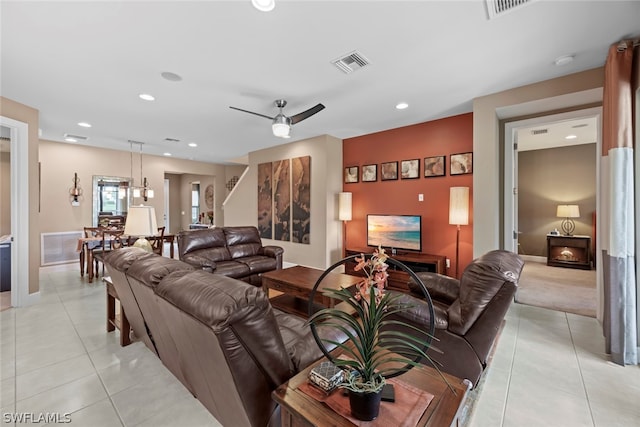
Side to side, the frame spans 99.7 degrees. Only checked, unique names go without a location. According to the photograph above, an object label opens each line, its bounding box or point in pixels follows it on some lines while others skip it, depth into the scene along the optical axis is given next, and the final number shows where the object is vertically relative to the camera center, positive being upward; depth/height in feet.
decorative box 3.40 -2.11
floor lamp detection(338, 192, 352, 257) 17.12 +0.46
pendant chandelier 22.68 +2.02
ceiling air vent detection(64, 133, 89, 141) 17.72 +5.17
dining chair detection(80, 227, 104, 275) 15.81 -2.03
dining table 15.29 -2.08
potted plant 2.95 -1.45
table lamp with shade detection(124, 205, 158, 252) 9.97 -0.32
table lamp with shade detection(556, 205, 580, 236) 18.89 -0.13
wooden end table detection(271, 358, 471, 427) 3.02 -2.30
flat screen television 14.65 -1.03
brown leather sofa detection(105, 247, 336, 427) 3.48 -1.84
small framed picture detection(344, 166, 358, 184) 17.88 +2.61
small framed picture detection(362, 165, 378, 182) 16.90 +2.57
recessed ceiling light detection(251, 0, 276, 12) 6.10 +4.80
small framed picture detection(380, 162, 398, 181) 16.02 +2.57
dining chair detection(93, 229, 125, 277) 15.31 -1.64
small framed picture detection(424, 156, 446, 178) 14.21 +2.52
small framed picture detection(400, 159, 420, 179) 15.15 +2.54
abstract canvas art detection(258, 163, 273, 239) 20.85 +0.95
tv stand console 13.04 -2.55
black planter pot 2.92 -2.10
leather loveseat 12.96 -2.10
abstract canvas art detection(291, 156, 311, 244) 18.25 +1.04
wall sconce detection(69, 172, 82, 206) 20.20 +1.62
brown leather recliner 5.84 -2.30
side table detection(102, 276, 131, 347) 8.24 -3.48
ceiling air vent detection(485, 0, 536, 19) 6.19 +4.86
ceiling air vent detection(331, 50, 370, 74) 8.33 +4.86
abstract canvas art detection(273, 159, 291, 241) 19.54 +1.00
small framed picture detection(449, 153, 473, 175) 13.26 +2.49
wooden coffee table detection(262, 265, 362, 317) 9.53 -2.67
